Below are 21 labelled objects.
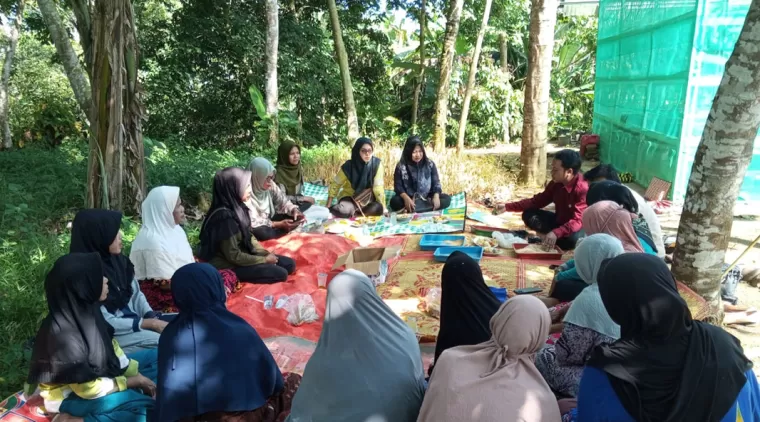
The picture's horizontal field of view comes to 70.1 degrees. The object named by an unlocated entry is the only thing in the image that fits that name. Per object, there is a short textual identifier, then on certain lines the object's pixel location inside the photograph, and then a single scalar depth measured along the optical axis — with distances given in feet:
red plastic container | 16.03
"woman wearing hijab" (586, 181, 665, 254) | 12.76
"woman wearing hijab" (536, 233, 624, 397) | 7.71
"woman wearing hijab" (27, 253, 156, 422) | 7.31
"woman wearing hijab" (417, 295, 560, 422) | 5.54
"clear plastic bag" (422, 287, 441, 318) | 12.36
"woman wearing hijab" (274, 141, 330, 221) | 21.57
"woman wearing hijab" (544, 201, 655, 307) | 11.64
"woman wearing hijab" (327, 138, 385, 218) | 21.57
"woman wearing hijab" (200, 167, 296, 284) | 14.17
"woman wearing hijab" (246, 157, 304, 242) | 18.02
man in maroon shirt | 16.21
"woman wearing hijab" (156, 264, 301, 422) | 7.10
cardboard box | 13.85
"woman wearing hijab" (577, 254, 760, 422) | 5.32
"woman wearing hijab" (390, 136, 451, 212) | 21.95
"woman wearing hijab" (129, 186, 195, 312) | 12.16
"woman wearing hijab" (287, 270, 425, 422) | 6.29
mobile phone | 13.33
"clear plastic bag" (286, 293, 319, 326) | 12.30
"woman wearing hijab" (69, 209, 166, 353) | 9.73
